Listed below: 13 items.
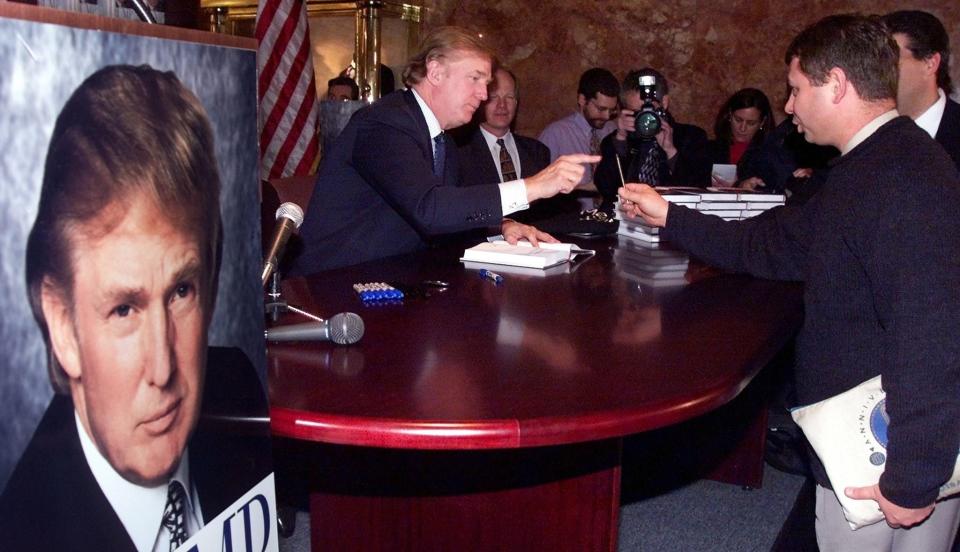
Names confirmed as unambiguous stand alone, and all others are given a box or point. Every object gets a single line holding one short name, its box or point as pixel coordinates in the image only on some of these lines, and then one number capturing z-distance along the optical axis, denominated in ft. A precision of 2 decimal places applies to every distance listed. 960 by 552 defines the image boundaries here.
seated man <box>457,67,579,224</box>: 13.79
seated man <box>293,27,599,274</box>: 8.31
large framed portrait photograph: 2.35
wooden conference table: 4.00
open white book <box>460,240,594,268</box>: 7.91
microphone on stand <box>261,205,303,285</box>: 5.61
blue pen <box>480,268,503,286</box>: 7.18
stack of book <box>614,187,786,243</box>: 9.79
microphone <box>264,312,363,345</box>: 4.95
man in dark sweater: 4.71
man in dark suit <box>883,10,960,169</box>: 9.54
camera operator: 13.97
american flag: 16.97
